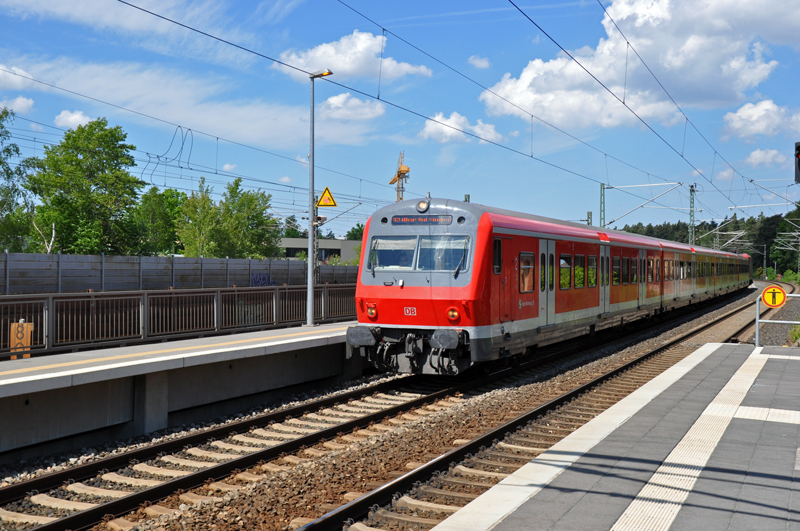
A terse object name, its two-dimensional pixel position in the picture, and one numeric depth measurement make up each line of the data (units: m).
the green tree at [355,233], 152.77
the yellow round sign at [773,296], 15.09
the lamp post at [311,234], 16.48
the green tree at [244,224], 60.81
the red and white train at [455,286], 11.24
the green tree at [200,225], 59.72
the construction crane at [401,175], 58.66
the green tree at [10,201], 42.56
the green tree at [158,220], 82.38
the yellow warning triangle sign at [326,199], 17.54
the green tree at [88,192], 49.09
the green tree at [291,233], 136.88
